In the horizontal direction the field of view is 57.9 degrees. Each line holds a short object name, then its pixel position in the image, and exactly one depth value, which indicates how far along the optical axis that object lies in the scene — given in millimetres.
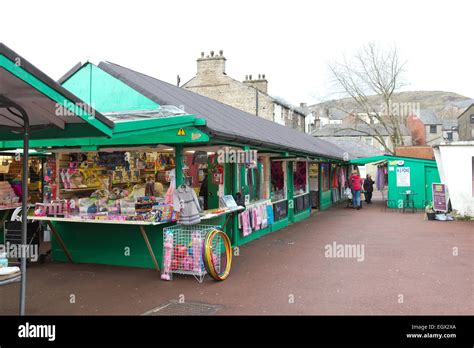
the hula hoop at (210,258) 6836
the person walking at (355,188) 20297
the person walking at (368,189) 24188
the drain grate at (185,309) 5596
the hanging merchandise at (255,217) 10602
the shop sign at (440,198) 15445
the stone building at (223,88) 29656
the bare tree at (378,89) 37219
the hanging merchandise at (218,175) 10016
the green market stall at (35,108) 3789
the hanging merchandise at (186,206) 7465
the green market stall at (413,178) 19938
